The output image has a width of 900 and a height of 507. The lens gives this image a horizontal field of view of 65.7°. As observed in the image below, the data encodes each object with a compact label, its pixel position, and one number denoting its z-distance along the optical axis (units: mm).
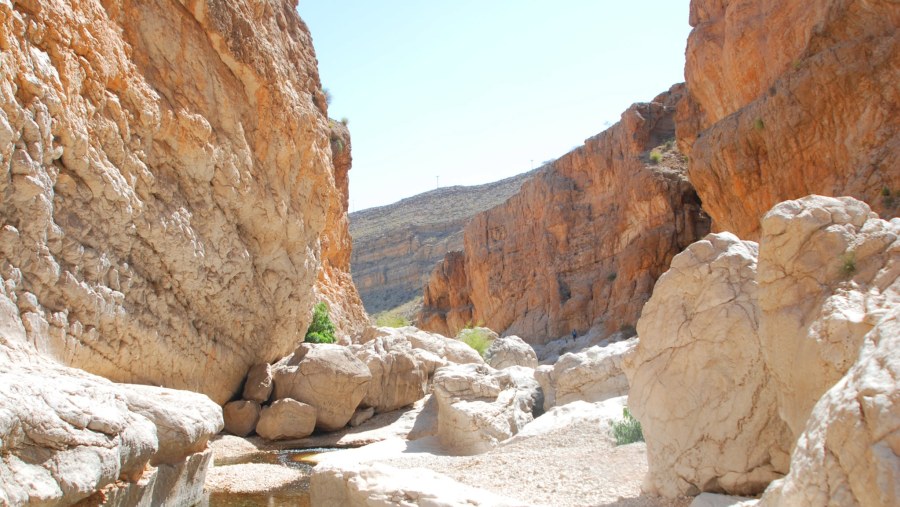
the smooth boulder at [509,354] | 22641
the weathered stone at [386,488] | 6652
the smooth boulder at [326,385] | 17234
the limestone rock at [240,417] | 16578
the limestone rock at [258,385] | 16984
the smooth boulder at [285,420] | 16375
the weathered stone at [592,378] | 14406
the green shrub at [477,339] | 30345
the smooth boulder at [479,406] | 12953
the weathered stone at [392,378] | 18781
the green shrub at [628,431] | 10164
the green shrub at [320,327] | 24078
